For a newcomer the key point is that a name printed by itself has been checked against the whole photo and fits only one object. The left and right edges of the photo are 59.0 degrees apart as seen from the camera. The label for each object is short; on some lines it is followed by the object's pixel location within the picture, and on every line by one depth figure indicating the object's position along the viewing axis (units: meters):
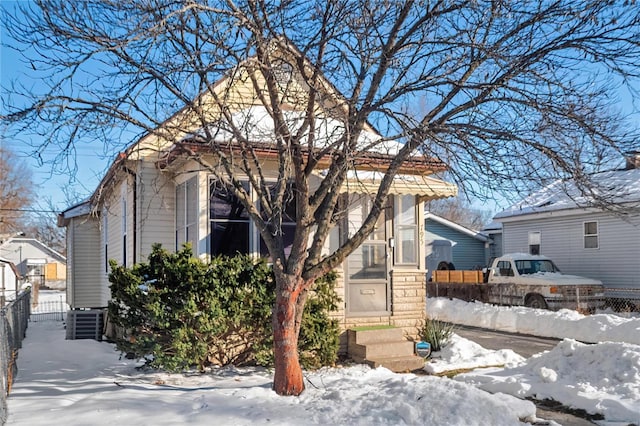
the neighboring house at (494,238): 32.88
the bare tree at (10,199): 42.91
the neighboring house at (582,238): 19.06
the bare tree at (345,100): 6.79
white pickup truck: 17.36
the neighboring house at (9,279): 35.11
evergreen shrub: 7.93
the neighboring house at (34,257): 54.56
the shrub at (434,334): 11.20
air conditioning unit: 12.01
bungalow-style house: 10.04
